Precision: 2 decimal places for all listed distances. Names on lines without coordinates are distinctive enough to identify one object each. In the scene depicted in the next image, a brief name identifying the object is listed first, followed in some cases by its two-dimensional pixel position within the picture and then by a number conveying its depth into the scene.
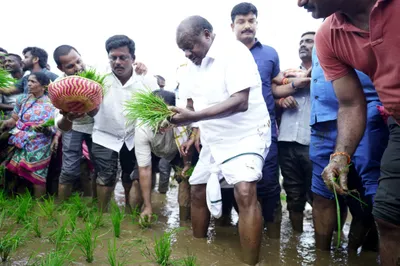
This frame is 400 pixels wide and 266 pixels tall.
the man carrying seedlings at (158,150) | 3.76
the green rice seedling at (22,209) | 3.17
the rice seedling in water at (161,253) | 2.50
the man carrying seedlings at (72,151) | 4.23
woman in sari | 4.48
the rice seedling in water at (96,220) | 3.18
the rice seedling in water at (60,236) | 2.59
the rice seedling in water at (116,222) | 2.98
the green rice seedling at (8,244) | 2.38
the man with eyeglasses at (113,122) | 3.97
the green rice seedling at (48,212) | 3.28
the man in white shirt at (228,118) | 2.72
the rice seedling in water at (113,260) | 2.30
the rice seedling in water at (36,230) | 2.85
